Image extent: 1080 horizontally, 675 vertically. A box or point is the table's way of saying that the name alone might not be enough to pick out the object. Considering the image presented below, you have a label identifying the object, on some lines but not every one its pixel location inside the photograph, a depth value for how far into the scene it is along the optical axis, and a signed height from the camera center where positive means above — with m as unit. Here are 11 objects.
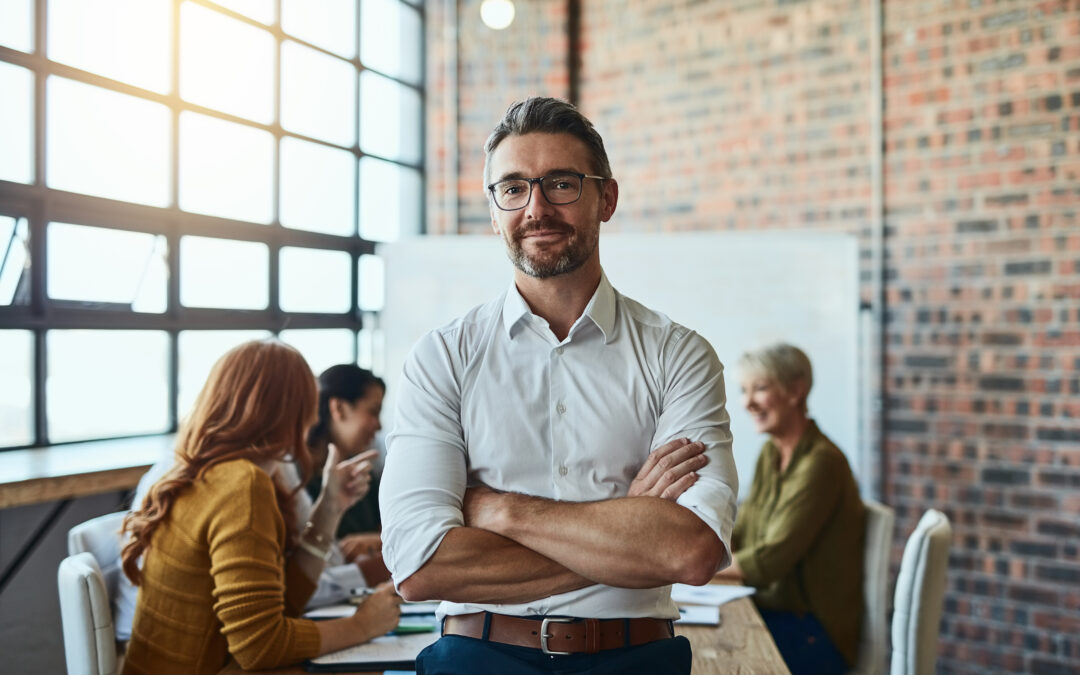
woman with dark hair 3.04 -0.25
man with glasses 1.49 -0.21
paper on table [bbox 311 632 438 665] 1.82 -0.66
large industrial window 3.35 +0.66
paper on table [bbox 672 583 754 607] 2.28 -0.68
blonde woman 2.64 -0.67
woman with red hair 1.83 -0.44
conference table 1.77 -0.66
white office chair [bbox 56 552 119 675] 1.87 -0.60
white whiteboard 3.84 +0.22
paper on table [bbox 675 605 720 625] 2.07 -0.66
